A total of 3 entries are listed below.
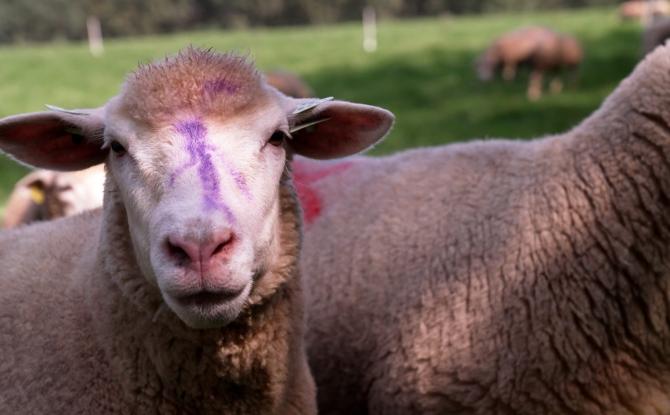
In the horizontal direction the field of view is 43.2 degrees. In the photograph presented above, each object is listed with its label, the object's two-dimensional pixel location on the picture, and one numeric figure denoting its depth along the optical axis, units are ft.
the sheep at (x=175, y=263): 6.74
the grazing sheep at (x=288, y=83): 25.22
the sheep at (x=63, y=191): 14.33
